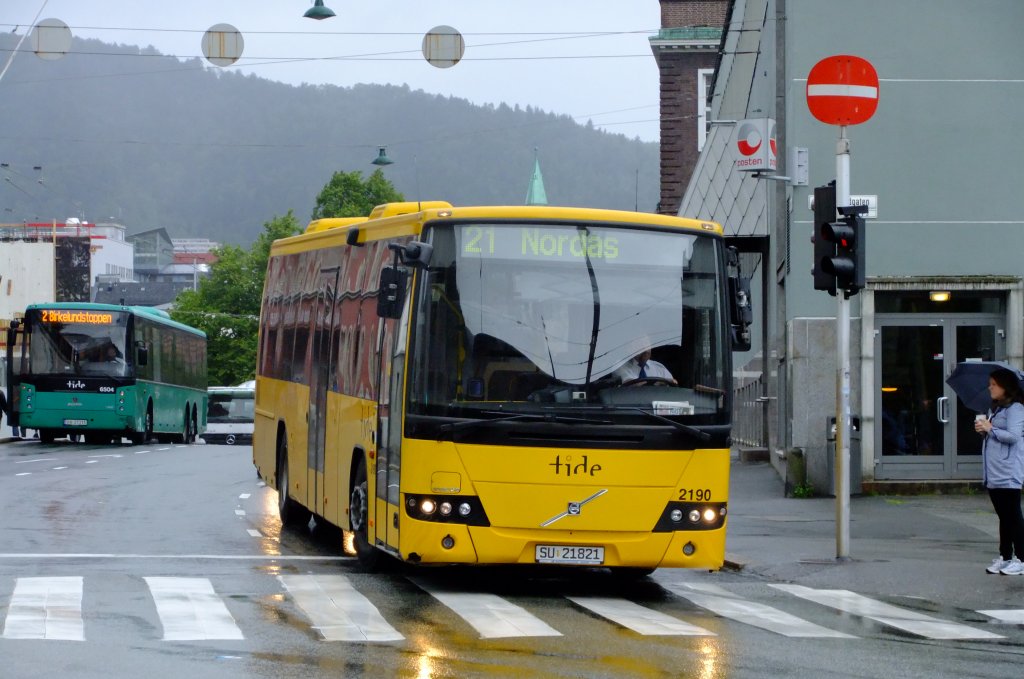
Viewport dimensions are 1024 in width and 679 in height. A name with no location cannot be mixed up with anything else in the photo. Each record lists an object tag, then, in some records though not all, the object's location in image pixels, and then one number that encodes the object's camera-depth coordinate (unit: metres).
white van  68.06
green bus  38.62
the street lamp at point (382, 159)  45.47
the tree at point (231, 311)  106.19
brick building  58.94
